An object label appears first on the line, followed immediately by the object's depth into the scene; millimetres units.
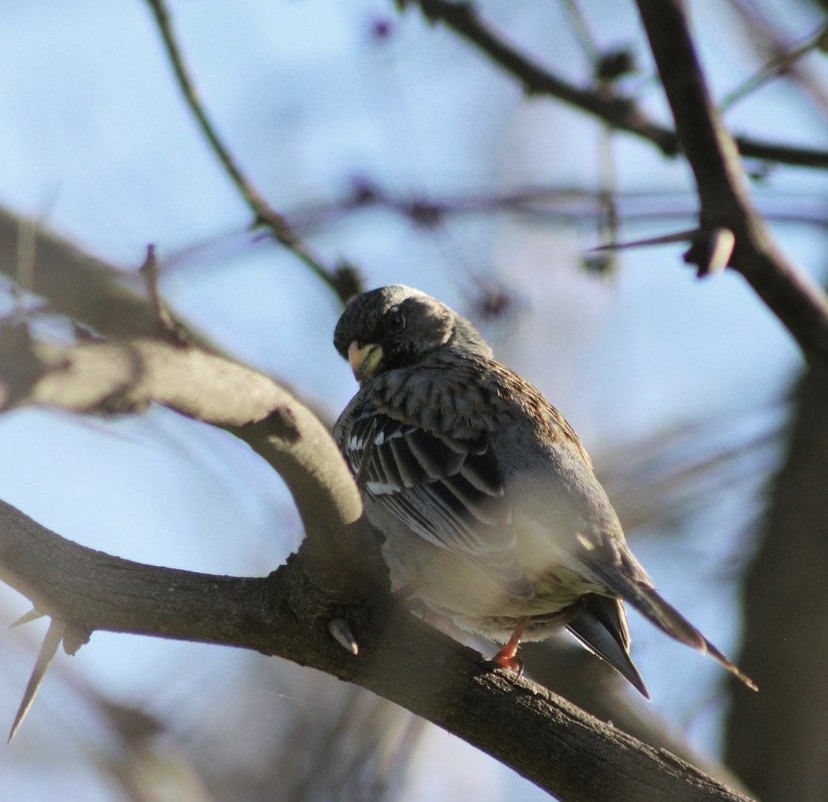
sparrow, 8609
